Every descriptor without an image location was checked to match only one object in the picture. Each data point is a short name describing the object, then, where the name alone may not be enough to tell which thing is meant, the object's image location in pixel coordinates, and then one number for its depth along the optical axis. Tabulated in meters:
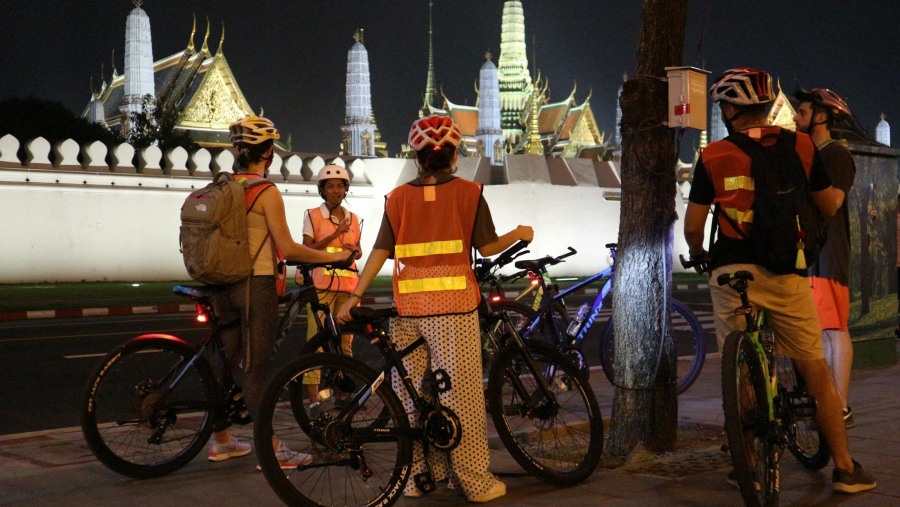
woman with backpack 5.30
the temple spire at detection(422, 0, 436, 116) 102.58
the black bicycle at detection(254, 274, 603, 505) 4.21
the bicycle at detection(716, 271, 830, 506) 4.03
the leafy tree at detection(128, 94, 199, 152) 42.03
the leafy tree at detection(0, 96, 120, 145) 43.09
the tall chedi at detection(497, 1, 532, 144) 82.75
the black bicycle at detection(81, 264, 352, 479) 5.07
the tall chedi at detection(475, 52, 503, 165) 58.09
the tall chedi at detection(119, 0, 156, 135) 41.88
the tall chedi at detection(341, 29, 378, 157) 51.75
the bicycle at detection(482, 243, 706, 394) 7.65
